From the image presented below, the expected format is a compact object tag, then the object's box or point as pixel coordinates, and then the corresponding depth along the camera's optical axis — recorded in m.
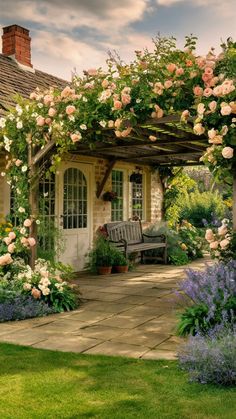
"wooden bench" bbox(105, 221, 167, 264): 10.59
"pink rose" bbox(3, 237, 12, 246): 6.65
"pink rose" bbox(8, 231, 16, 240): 6.68
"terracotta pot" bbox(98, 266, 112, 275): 9.86
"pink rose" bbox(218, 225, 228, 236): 5.14
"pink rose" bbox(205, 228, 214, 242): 5.12
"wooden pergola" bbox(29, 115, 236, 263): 6.53
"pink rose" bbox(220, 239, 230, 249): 5.04
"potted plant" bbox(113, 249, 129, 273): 10.11
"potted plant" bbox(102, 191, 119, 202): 10.89
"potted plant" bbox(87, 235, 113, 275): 9.89
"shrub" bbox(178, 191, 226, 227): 16.98
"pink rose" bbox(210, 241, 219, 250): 5.09
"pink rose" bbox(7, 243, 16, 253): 6.55
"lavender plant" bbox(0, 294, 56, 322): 5.91
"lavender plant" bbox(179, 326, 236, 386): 3.62
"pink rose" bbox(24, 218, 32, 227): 6.69
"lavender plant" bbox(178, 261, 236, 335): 4.80
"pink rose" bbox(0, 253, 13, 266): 6.46
